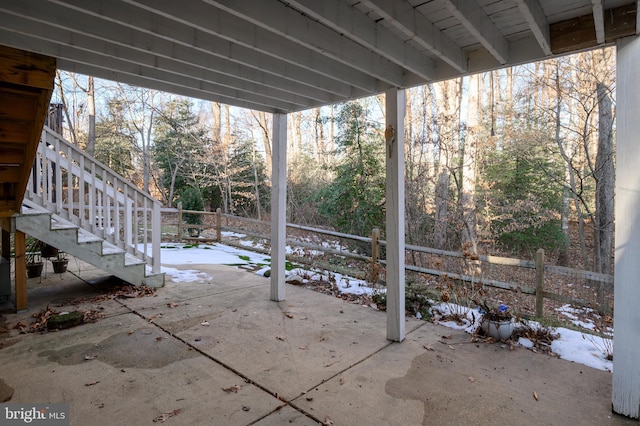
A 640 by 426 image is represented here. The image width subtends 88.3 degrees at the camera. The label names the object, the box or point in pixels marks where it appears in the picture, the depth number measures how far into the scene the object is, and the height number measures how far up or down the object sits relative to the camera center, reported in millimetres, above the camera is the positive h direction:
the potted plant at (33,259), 5016 -839
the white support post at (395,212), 3090 -58
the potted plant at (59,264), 5302 -928
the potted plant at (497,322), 3207 -1154
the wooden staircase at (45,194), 2404 +162
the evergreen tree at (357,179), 7031 +579
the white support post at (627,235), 2053 -185
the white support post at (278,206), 4160 +1
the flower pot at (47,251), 5148 -699
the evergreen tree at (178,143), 12453 +2436
